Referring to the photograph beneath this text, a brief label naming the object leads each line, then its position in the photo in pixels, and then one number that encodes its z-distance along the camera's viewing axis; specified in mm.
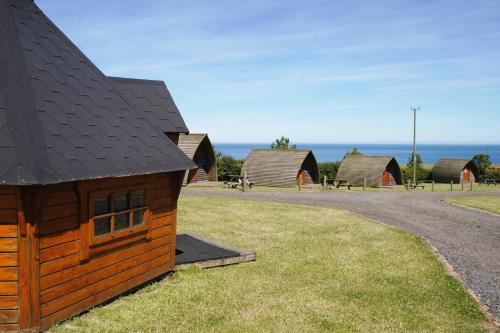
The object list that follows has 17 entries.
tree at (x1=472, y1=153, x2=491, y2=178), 60981
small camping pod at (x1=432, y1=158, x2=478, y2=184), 56312
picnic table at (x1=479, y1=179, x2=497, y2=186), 57166
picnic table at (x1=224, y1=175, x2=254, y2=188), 35462
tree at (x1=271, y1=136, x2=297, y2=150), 66500
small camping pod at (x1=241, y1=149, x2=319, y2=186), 41375
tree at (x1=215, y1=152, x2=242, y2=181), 46562
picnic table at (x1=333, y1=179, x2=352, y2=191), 39684
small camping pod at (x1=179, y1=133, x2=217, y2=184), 38156
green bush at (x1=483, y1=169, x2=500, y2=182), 60000
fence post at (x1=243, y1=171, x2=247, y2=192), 32231
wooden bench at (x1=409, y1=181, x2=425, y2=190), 45300
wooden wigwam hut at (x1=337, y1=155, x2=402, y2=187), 46938
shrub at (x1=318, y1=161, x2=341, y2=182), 52375
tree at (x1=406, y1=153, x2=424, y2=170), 60875
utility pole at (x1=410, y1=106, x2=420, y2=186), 52162
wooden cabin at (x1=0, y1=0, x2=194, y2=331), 6891
